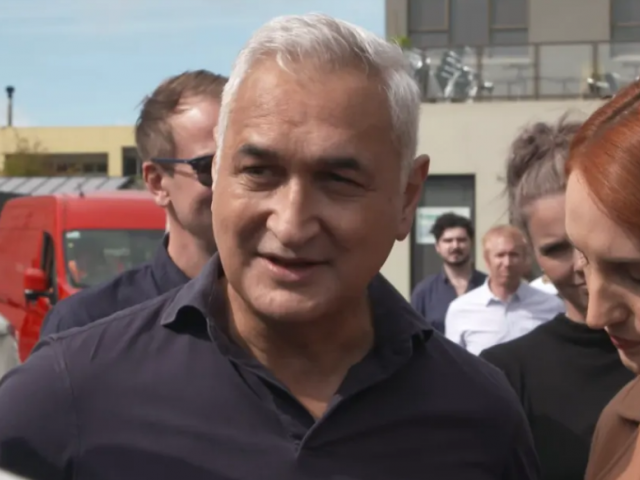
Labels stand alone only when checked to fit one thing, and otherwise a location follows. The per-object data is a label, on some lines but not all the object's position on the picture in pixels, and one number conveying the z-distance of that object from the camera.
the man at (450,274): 8.47
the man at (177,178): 3.43
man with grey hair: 2.07
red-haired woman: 1.91
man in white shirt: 6.31
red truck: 9.86
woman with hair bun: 2.97
